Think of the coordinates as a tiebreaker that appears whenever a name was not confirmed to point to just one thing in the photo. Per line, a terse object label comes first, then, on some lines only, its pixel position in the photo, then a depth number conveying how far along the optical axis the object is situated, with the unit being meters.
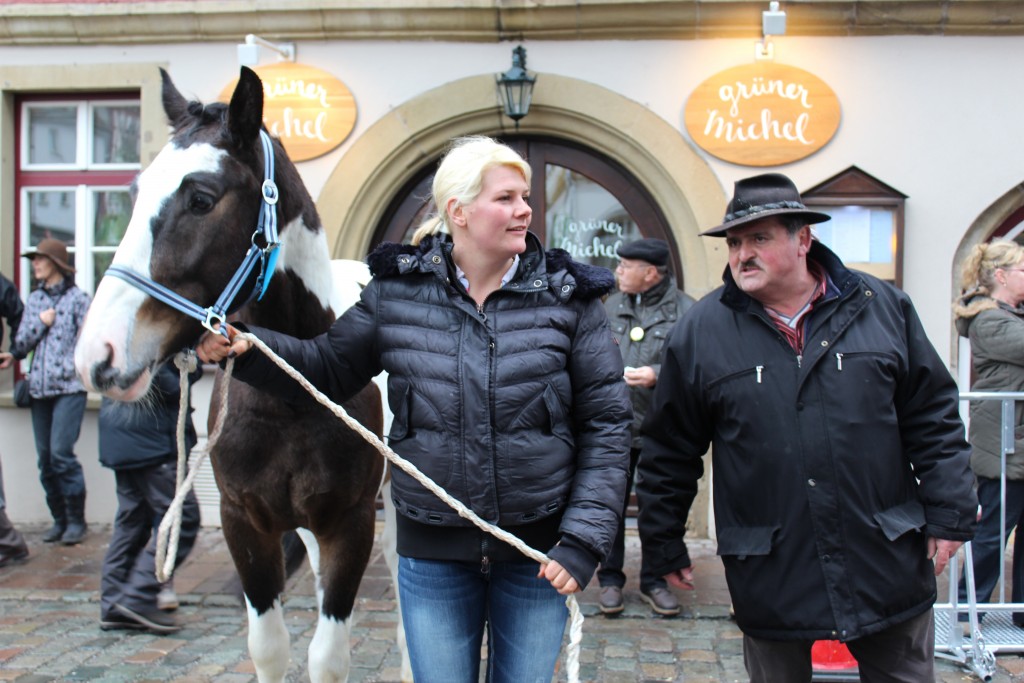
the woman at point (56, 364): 6.34
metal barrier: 4.13
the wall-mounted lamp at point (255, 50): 6.33
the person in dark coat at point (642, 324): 5.00
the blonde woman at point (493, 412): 2.15
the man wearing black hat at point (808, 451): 2.34
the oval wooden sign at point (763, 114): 6.21
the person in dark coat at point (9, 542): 5.95
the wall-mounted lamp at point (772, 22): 5.88
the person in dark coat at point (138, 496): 4.73
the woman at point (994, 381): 4.51
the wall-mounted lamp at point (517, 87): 6.26
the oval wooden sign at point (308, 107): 6.60
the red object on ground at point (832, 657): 3.96
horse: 2.22
